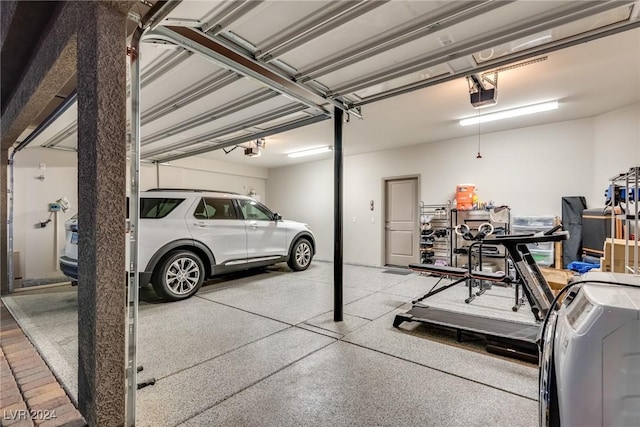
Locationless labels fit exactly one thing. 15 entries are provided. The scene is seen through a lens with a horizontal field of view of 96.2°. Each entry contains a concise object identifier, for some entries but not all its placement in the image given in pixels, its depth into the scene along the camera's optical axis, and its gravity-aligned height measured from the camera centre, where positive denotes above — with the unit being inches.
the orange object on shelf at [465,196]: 216.5 +11.6
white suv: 155.6 -16.2
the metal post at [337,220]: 128.1 -4.0
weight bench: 136.6 -31.6
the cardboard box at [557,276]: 148.1 -36.2
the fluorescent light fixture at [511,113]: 159.3 +58.8
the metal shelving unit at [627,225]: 99.0 -5.3
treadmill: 88.7 -43.1
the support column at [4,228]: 164.5 -9.2
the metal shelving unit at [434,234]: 236.7 -19.2
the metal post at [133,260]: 59.3 -10.0
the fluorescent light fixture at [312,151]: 261.0 +57.1
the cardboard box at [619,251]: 124.0 -17.4
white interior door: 262.8 -9.1
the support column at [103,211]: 54.4 +0.2
